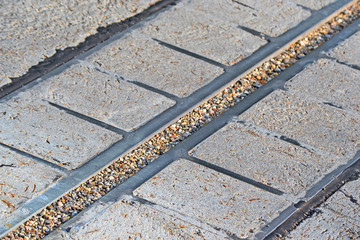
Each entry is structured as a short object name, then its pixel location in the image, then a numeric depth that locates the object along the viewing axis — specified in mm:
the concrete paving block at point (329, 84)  5232
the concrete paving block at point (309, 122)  4782
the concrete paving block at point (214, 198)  4093
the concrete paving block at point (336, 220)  4073
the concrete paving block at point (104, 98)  4864
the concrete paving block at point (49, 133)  4509
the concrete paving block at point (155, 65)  5238
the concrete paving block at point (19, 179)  4145
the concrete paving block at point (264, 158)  4437
